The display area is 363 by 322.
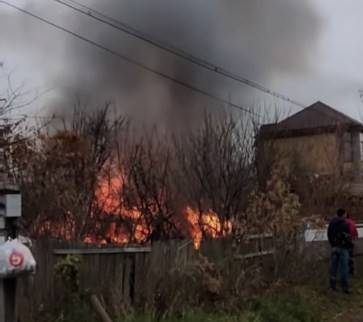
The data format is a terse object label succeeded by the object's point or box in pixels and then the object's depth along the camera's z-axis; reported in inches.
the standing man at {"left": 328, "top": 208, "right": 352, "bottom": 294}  466.0
